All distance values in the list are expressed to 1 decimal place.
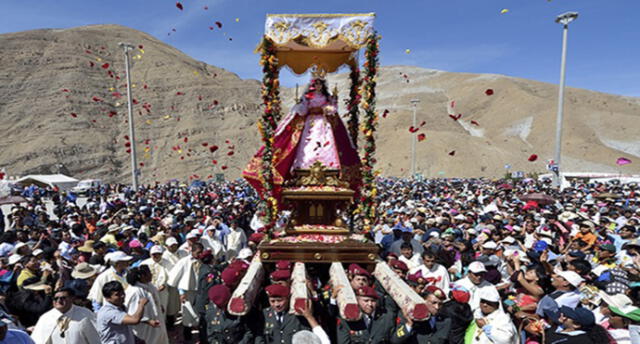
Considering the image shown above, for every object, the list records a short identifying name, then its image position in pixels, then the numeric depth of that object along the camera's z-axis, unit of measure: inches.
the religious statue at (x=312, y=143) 310.8
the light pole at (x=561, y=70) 931.3
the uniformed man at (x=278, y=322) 178.7
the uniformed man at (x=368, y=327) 177.0
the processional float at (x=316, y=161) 267.1
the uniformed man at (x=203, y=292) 230.8
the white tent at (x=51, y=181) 1232.2
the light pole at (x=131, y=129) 1100.1
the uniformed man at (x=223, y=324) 185.8
